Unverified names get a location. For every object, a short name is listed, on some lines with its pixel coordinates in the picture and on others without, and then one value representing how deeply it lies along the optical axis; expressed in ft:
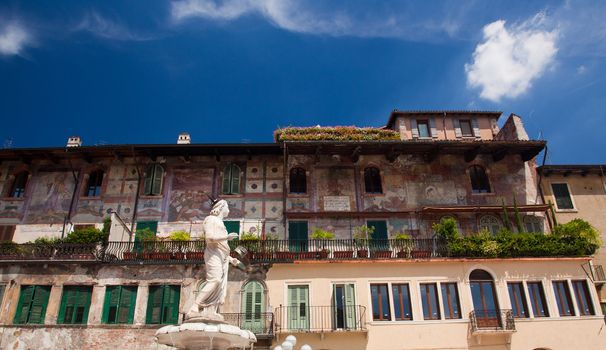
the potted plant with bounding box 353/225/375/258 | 68.69
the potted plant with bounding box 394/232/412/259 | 70.19
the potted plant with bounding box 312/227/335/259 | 71.59
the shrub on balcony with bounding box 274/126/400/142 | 82.64
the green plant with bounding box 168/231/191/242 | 71.34
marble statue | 31.27
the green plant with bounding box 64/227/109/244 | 69.67
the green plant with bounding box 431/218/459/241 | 69.10
